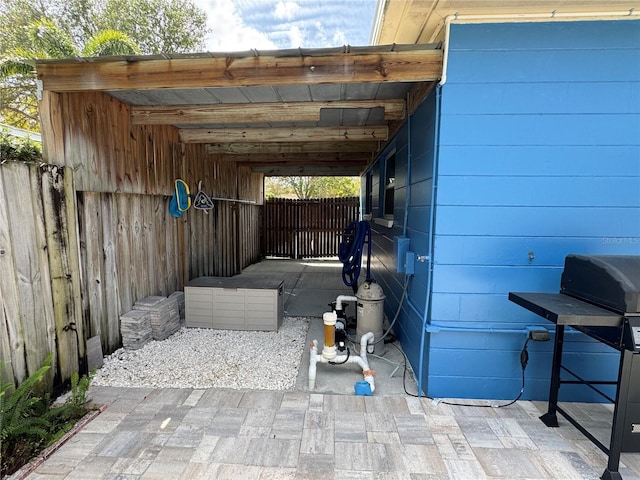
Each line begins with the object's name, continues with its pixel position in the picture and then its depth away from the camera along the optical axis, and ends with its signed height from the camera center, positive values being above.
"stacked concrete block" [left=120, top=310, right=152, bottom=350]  3.17 -1.29
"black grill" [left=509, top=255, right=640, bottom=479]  1.58 -0.55
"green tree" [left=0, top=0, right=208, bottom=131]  7.39 +6.00
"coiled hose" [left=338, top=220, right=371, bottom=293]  4.03 -0.64
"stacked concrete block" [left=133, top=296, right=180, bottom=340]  3.38 -1.22
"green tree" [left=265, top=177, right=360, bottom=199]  17.84 +1.12
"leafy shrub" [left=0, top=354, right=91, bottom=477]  1.77 -1.37
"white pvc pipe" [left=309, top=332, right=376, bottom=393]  2.53 -1.33
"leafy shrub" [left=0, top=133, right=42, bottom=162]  2.99 +0.53
